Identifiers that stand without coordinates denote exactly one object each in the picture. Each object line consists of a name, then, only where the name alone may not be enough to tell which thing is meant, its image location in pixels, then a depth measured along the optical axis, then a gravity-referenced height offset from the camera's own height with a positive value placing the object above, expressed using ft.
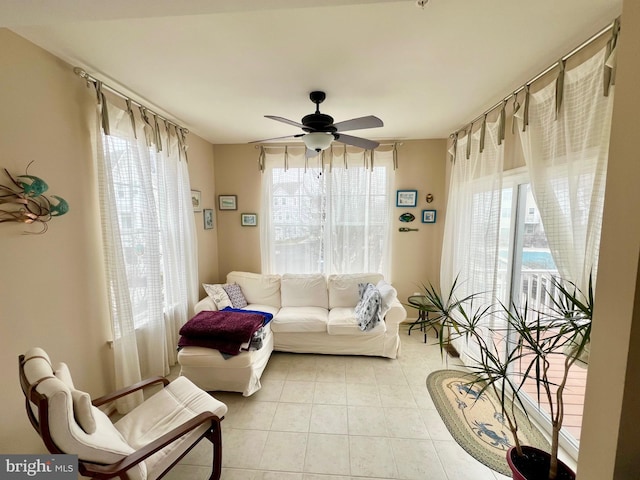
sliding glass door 6.74 -1.30
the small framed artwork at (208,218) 11.91 -0.08
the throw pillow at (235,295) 10.87 -3.34
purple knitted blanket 7.71 -3.49
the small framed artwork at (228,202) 12.84 +0.70
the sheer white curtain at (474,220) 7.66 -0.09
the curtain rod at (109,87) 5.96 +3.29
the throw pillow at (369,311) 9.55 -3.51
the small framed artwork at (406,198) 12.14 +0.89
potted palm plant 3.78 -2.43
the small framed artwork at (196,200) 10.86 +0.65
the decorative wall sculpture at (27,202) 4.74 +0.25
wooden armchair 3.58 -3.69
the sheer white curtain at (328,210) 12.09 +0.31
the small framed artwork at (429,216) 12.22 +0.06
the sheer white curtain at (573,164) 4.45 +1.03
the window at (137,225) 6.95 -0.25
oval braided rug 5.98 -5.33
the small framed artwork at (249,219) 12.88 -0.13
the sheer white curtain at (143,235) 6.68 -0.58
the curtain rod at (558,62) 4.48 +3.27
